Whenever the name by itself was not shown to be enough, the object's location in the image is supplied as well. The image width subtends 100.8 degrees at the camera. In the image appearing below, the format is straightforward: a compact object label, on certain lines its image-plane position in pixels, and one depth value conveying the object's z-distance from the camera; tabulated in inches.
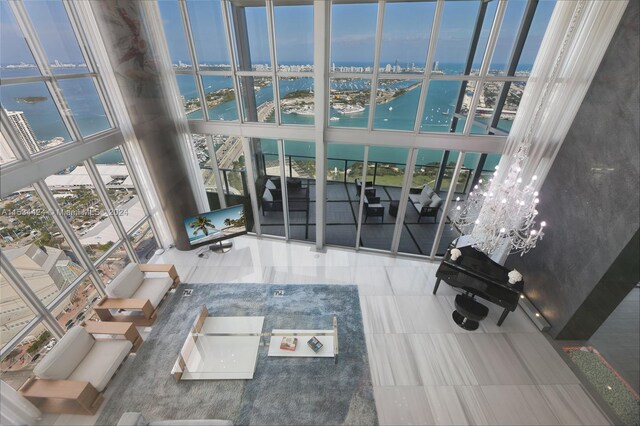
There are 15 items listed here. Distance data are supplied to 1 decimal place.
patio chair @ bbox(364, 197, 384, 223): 259.1
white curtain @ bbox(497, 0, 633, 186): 129.5
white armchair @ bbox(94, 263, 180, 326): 159.2
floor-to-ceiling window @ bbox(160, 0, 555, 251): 149.3
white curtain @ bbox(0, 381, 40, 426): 110.6
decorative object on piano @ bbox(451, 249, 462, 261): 171.2
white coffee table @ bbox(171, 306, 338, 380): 137.9
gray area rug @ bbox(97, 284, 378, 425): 125.2
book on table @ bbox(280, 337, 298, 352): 145.6
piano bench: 157.9
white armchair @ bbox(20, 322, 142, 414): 120.4
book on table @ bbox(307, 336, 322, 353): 145.2
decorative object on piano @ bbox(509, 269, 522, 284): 154.1
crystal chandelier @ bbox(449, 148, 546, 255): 129.0
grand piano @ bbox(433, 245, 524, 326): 156.0
